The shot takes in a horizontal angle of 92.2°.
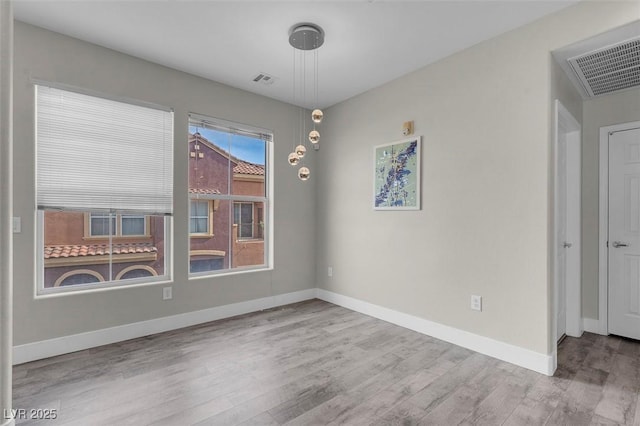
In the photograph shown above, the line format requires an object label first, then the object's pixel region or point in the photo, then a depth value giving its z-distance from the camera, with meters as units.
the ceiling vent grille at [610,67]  2.43
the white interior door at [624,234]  3.09
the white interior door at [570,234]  3.23
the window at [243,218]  4.02
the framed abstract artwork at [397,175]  3.42
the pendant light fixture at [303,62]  2.61
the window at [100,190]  2.76
